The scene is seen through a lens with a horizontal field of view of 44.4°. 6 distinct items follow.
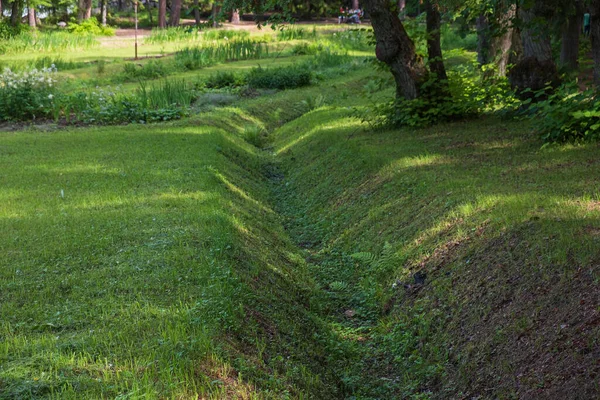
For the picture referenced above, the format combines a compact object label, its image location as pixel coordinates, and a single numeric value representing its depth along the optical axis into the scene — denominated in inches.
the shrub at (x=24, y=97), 673.0
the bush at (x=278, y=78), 930.7
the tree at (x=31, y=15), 1932.8
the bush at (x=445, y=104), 539.2
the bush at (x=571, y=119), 386.6
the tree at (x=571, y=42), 593.0
